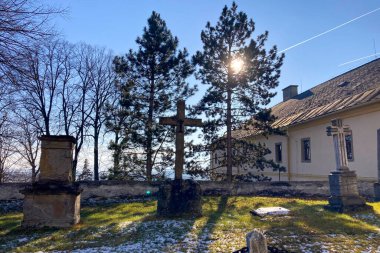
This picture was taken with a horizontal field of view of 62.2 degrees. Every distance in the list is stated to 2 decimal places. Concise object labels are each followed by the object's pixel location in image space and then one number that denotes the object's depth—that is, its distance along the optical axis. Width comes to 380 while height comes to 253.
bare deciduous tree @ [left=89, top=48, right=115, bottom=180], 24.34
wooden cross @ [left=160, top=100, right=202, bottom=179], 8.95
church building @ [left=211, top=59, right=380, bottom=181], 14.49
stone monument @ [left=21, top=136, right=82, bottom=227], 7.38
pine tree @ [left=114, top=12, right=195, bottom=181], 19.02
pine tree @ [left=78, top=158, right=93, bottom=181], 26.55
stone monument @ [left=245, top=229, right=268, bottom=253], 3.26
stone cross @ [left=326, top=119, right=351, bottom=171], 10.27
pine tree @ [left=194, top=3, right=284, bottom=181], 16.25
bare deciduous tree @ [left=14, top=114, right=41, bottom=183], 23.28
